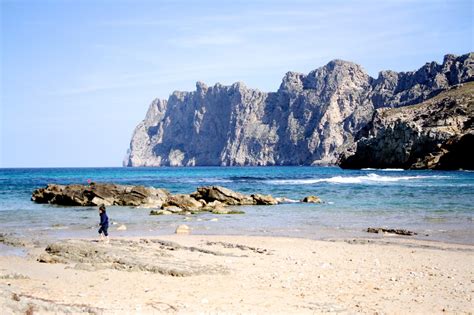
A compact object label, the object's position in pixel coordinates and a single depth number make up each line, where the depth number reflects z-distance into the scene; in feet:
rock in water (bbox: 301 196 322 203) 135.88
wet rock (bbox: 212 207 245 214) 112.47
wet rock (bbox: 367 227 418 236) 71.86
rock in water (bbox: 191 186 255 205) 135.13
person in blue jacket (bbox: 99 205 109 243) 69.26
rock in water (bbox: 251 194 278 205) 134.92
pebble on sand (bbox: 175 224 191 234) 77.82
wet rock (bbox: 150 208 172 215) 111.04
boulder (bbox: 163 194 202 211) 122.05
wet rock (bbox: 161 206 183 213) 115.44
